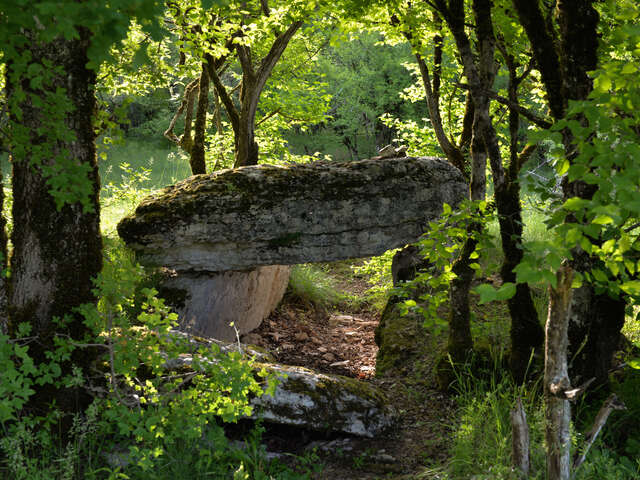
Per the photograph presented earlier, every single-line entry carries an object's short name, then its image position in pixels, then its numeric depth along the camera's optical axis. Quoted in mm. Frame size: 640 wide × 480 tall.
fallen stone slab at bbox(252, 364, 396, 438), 3910
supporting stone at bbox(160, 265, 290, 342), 5754
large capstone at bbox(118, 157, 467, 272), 5227
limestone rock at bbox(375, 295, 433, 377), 5480
